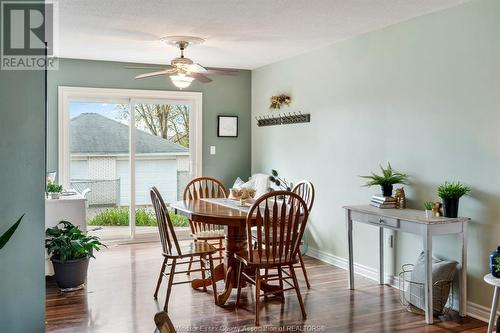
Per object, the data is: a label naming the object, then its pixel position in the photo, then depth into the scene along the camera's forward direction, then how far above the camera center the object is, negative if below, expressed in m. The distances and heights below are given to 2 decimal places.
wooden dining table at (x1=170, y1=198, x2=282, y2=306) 3.68 -0.52
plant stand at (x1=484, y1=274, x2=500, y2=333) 3.08 -0.88
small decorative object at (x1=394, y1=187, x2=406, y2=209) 4.18 -0.36
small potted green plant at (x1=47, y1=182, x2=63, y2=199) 4.64 -0.33
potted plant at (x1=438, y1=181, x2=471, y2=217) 3.60 -0.29
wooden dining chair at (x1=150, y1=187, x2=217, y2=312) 3.67 -0.74
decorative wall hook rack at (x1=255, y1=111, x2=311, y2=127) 5.76 +0.47
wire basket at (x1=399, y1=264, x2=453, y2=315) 3.63 -1.06
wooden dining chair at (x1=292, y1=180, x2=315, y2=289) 4.39 -0.34
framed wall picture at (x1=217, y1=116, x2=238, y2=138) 6.89 +0.43
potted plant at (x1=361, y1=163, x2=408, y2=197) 4.19 -0.20
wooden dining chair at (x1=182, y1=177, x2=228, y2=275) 4.51 -0.72
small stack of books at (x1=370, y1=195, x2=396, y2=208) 4.16 -0.38
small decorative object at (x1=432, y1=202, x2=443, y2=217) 3.69 -0.39
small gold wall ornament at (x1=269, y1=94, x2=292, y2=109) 6.07 +0.70
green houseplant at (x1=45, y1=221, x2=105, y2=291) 4.13 -0.84
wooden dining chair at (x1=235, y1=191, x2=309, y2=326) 3.39 -0.61
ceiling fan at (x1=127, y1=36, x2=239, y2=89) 4.65 +0.82
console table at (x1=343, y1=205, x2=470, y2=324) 3.50 -0.53
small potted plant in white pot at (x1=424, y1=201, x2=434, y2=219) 3.71 -0.41
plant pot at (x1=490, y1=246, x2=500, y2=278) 3.15 -0.69
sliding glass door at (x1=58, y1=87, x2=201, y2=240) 6.18 +0.07
